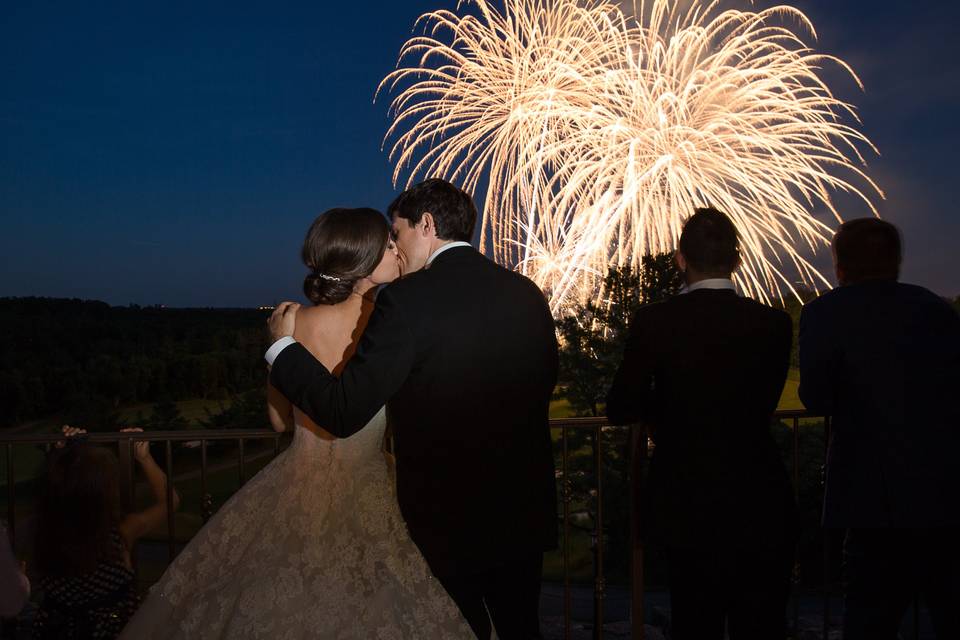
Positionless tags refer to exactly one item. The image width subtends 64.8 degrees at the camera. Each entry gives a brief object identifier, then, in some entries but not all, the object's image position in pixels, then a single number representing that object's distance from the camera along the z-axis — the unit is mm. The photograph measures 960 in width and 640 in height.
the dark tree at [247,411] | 35531
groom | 1787
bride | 2086
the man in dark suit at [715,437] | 2150
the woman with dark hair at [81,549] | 2535
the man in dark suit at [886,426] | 2244
